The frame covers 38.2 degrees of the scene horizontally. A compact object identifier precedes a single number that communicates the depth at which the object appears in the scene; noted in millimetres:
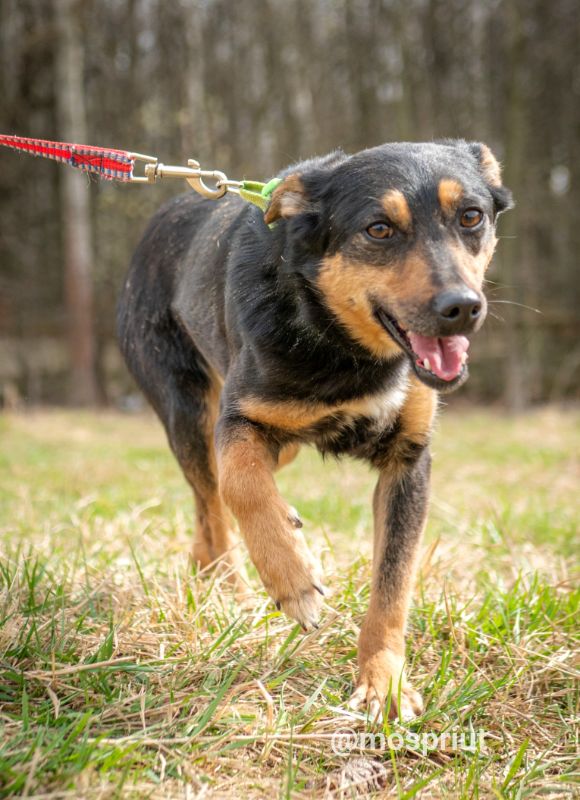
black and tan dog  2635
